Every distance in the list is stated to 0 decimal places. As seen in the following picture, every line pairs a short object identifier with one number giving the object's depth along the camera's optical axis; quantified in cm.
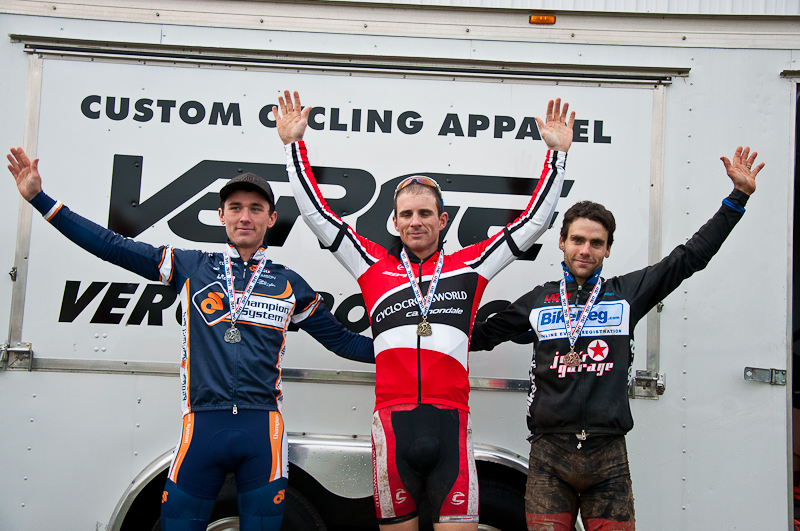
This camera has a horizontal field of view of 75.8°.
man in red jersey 203
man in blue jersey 202
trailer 253
